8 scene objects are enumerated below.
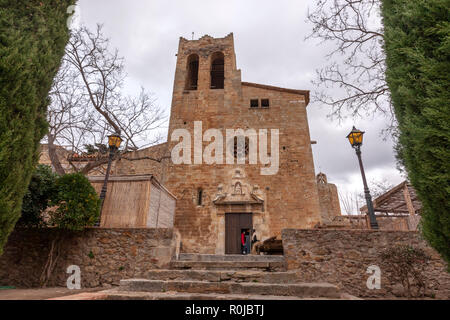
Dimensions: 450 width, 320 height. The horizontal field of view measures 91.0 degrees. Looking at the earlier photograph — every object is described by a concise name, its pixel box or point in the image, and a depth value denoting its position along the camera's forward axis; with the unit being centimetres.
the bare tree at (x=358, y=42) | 594
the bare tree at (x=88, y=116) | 878
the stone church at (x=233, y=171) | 1099
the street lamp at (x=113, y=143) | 725
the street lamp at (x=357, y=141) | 691
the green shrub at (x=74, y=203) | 502
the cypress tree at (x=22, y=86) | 309
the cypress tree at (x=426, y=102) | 231
